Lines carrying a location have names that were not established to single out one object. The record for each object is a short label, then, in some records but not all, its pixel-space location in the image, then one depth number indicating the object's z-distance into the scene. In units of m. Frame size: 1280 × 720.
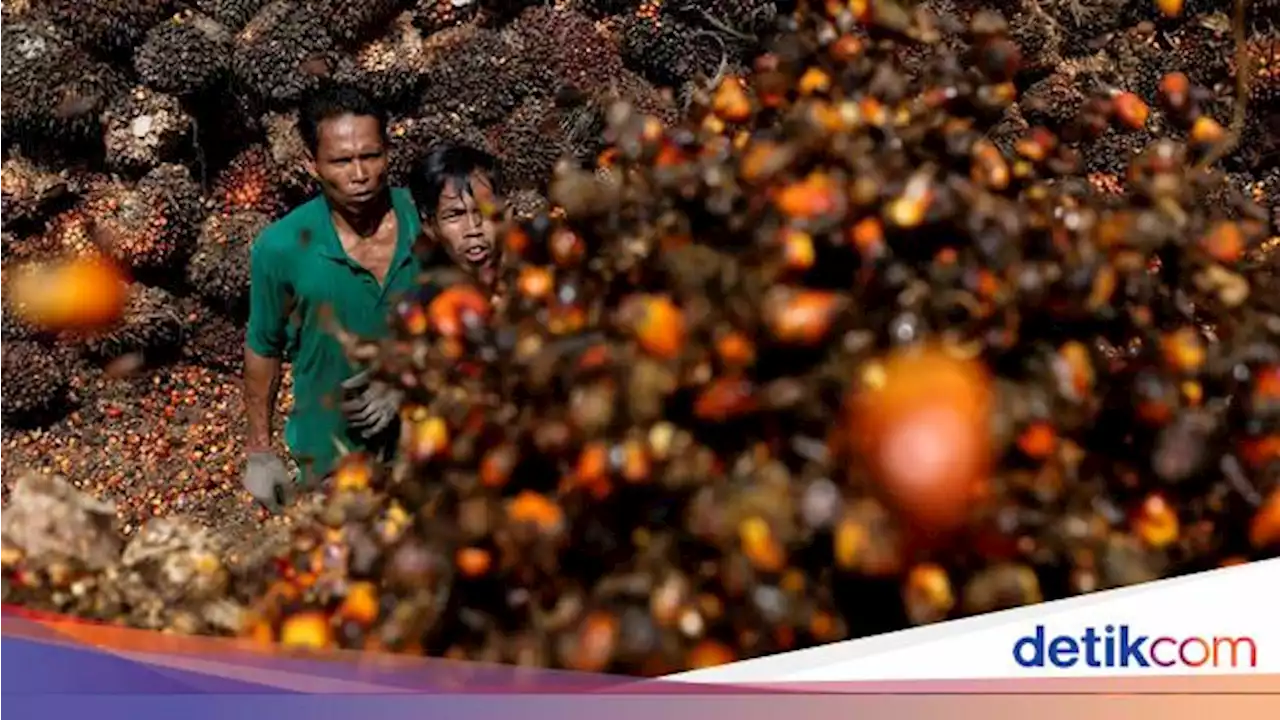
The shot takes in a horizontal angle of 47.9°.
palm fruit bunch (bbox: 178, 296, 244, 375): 4.66
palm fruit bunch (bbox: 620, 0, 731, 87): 4.29
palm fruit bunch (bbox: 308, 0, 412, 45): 4.45
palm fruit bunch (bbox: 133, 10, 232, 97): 4.41
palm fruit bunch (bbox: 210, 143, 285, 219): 4.59
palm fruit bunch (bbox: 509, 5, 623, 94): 4.43
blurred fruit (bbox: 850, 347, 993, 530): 1.02
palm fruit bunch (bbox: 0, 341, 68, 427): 4.42
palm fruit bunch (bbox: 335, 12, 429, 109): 4.41
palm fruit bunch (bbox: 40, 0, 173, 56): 4.48
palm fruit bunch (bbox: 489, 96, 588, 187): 4.34
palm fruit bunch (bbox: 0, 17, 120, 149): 4.41
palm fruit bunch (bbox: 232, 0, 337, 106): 4.36
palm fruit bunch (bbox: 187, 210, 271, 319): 4.49
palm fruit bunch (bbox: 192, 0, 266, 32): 4.58
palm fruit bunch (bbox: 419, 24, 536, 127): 4.42
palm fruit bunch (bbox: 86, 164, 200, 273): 4.46
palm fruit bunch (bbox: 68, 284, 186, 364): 4.52
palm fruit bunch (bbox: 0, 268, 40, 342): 4.50
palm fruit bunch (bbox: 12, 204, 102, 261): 4.48
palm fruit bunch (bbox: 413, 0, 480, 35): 4.56
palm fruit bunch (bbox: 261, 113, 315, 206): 4.46
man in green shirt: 2.44
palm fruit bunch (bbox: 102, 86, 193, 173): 4.45
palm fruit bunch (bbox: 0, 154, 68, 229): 4.47
